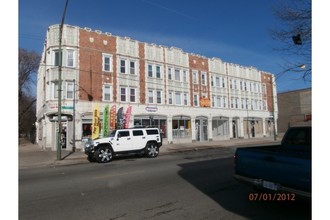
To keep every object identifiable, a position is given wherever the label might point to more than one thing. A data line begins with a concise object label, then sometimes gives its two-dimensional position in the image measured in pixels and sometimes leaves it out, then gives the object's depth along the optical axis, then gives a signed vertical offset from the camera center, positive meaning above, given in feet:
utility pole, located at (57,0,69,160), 58.18 -0.47
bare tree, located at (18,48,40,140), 173.47 +32.78
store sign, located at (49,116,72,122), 85.47 +2.36
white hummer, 55.36 -3.78
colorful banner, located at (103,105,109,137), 87.71 +1.67
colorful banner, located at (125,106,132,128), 94.89 +2.99
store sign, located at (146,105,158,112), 103.35 +5.97
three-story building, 87.51 +13.05
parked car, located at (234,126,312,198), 17.37 -2.86
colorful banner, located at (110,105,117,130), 91.33 +2.49
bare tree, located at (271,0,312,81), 33.09 +10.01
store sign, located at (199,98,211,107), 122.24 +9.34
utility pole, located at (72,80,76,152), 85.14 +1.75
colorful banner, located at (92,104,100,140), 86.11 +0.94
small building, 195.31 +11.02
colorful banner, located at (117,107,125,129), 93.09 +2.02
